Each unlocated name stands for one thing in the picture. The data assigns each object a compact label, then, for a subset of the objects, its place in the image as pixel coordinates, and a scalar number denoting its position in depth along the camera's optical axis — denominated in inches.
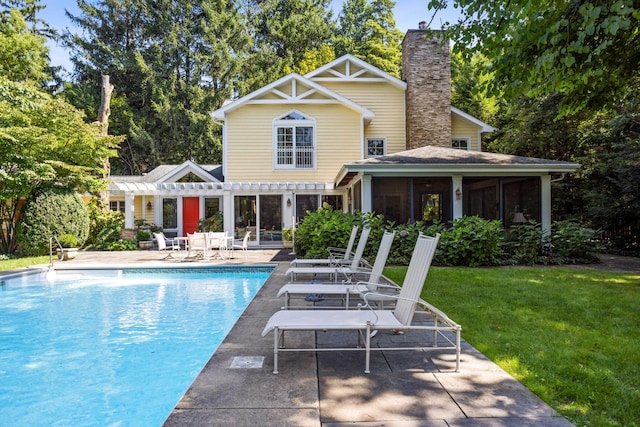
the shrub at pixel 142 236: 672.4
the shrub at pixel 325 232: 413.1
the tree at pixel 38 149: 537.0
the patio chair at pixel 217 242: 505.4
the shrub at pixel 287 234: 632.4
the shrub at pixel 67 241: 542.9
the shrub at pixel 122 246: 644.7
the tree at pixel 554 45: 195.3
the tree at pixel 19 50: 984.3
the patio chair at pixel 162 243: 535.5
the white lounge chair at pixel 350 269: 259.4
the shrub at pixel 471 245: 398.9
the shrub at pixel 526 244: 424.5
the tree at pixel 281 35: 1246.3
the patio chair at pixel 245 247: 520.4
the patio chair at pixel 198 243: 501.1
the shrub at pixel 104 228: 664.4
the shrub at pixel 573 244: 432.8
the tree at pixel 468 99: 1002.7
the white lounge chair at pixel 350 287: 201.5
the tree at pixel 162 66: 1183.6
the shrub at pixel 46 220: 555.2
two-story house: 661.9
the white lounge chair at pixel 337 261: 309.3
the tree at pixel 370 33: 1152.8
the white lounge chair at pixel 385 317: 138.3
